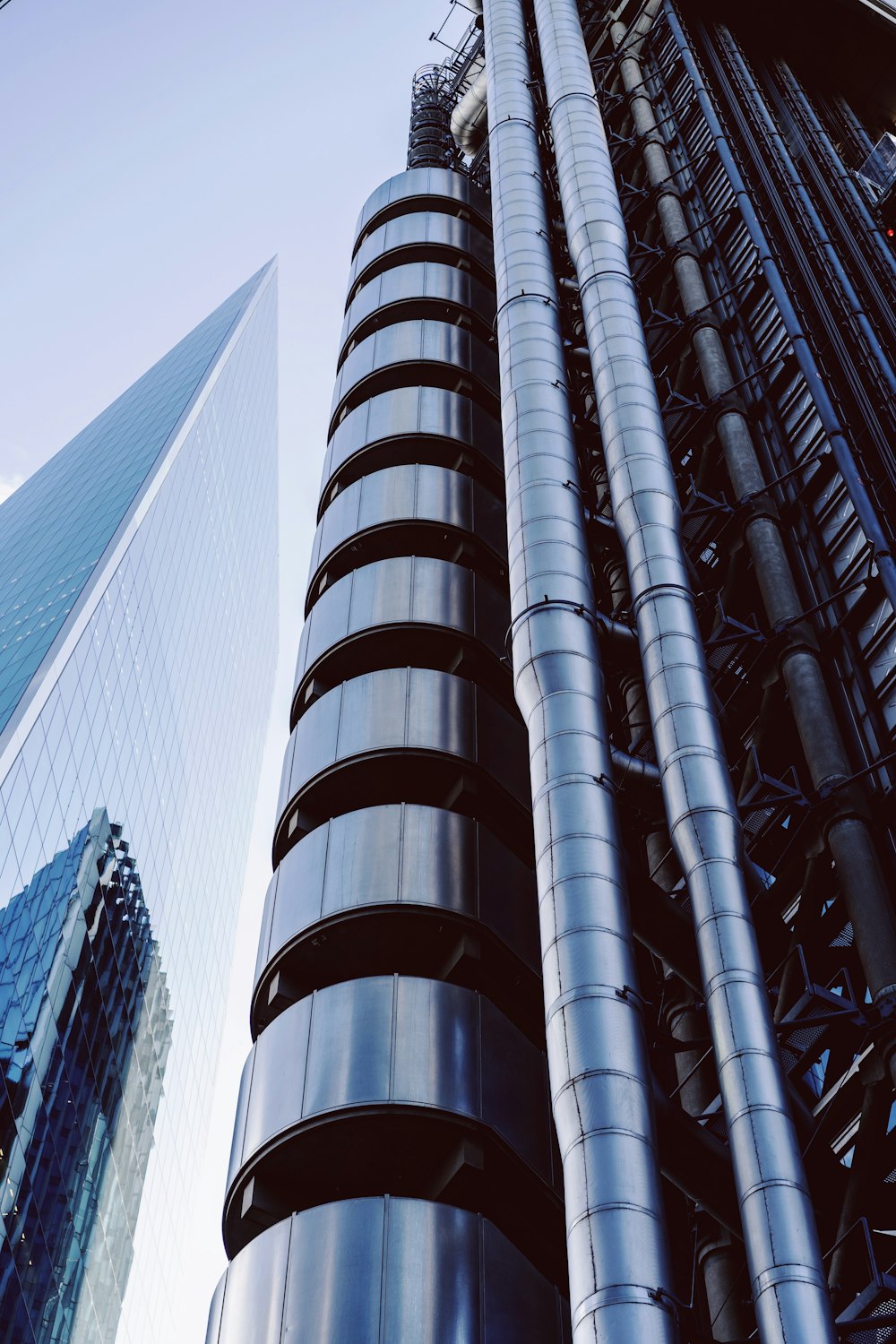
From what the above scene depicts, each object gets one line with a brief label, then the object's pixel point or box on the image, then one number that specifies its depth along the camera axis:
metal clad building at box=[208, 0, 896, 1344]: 16.80
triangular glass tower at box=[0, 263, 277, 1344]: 75.19
